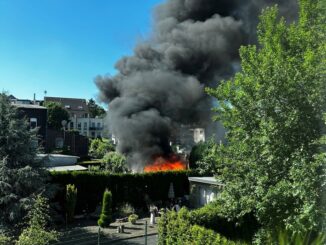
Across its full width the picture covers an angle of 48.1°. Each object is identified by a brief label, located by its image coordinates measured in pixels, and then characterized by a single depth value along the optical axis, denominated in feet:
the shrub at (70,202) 61.46
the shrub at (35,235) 30.86
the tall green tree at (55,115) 235.81
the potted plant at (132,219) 61.16
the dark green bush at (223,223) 44.65
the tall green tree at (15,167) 45.96
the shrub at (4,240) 34.51
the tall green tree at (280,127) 23.79
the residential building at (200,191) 72.13
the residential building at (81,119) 284.00
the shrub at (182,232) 33.47
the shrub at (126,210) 70.28
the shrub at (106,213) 57.00
